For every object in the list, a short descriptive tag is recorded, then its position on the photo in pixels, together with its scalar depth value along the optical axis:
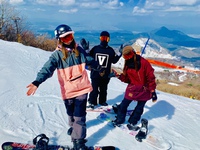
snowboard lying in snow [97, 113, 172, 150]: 3.23
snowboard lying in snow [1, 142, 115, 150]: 2.59
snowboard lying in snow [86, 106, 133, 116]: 4.13
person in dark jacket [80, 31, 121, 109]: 3.98
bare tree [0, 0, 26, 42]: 15.07
